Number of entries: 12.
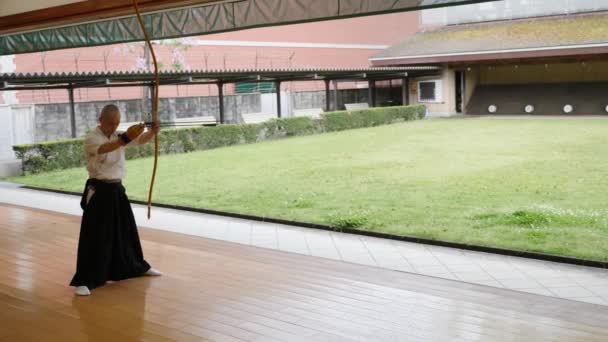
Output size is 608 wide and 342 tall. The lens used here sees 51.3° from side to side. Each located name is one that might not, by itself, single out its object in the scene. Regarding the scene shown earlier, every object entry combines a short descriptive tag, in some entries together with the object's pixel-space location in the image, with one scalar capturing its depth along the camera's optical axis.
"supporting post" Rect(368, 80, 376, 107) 22.88
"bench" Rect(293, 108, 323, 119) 23.11
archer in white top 3.87
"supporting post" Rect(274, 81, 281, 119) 18.21
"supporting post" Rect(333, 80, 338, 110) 23.24
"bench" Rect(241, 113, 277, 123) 20.23
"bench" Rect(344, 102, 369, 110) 24.31
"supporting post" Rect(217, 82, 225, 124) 16.52
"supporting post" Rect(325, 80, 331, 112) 20.75
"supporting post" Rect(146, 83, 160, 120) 15.88
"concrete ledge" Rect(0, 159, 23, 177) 11.32
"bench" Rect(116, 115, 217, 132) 18.72
